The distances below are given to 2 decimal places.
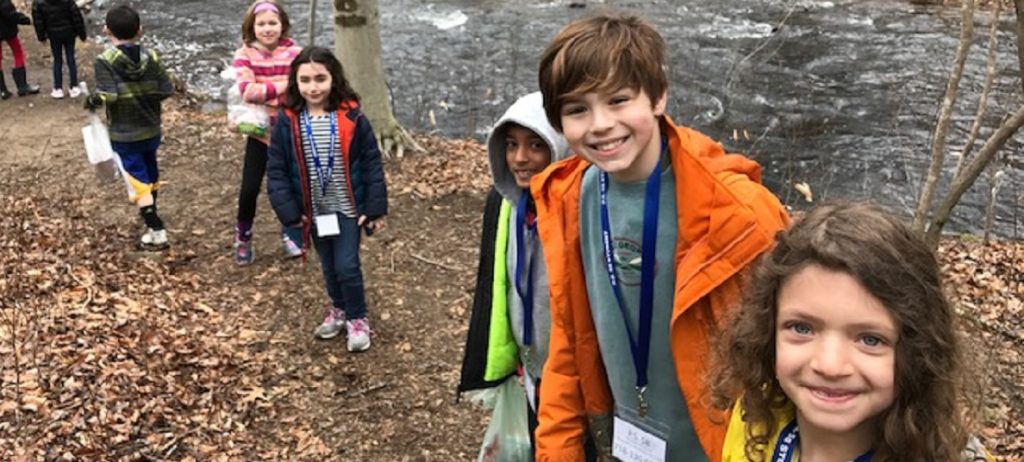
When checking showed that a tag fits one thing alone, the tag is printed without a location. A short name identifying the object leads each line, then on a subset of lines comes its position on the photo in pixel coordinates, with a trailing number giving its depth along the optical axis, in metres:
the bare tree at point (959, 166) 4.32
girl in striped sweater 5.89
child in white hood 2.99
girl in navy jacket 4.88
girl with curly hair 1.69
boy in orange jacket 2.20
